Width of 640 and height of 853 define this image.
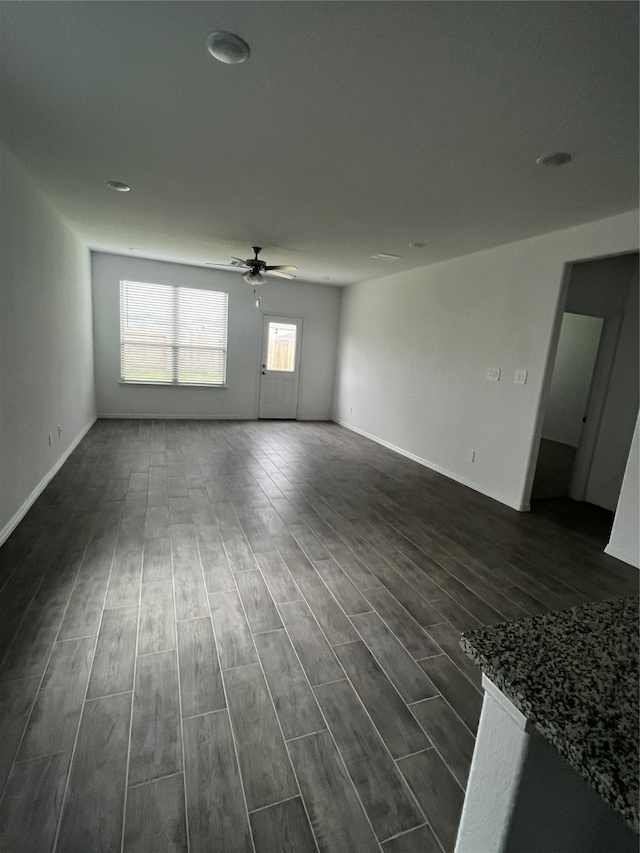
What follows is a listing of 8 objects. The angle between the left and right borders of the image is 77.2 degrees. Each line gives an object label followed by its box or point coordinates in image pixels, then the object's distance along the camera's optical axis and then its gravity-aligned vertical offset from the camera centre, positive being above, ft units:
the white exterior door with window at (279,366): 25.44 -1.28
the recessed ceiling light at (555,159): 7.61 +3.96
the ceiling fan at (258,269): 16.74 +3.18
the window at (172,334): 22.39 +0.17
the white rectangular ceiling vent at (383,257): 16.66 +4.04
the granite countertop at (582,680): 1.66 -1.57
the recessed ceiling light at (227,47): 5.29 +3.93
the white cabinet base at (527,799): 2.02 -2.29
